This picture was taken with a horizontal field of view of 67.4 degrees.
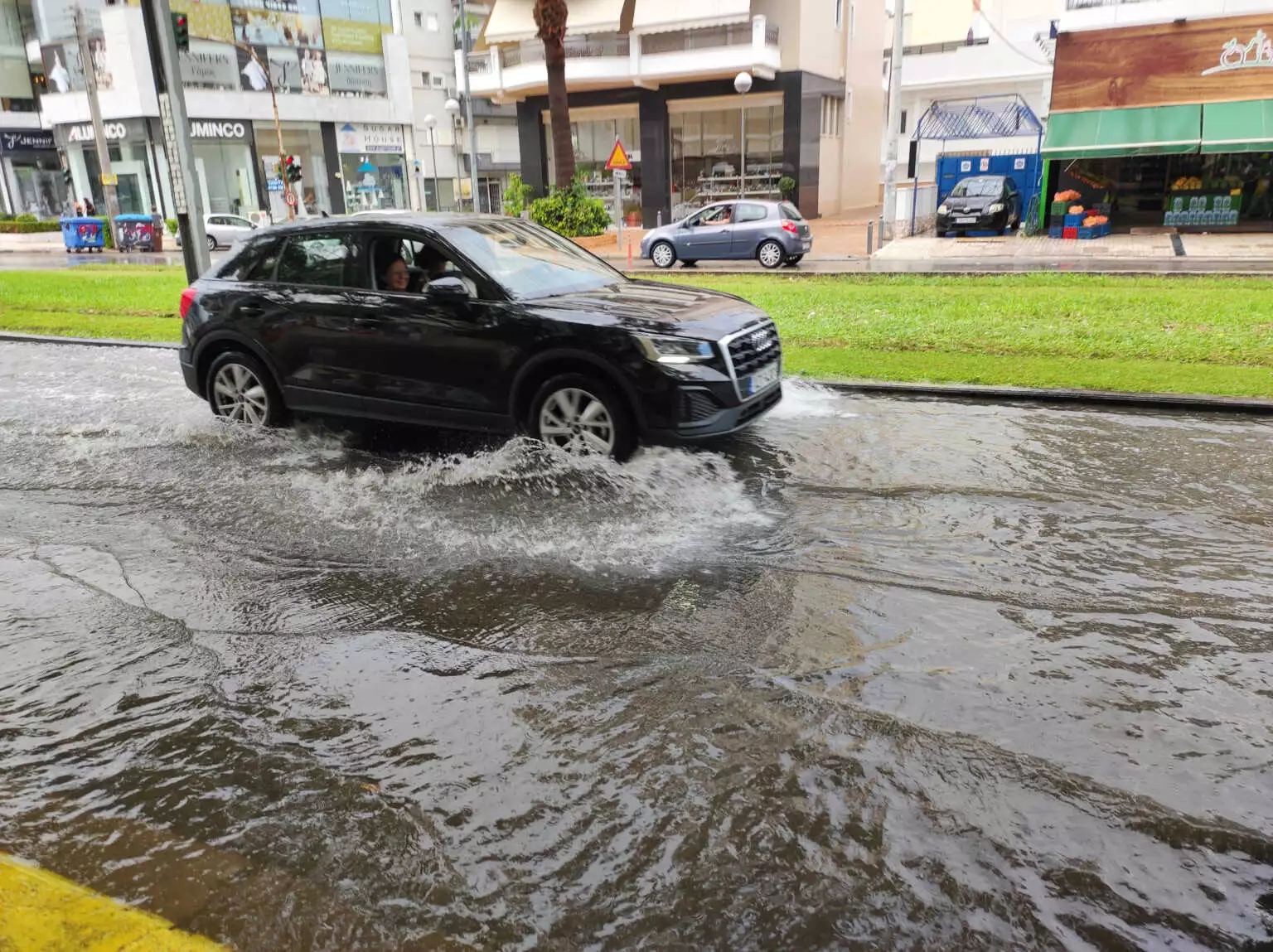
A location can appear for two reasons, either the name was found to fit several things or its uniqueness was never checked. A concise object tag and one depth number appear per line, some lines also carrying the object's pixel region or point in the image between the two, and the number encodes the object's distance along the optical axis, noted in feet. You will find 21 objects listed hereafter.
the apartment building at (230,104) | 138.31
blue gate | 89.25
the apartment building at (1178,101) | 75.77
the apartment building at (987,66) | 120.16
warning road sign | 75.82
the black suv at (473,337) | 19.61
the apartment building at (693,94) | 114.93
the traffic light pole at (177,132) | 39.11
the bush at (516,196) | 110.55
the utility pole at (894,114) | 82.84
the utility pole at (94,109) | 124.36
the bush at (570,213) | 87.35
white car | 109.70
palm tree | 83.66
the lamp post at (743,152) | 121.19
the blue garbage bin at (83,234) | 114.83
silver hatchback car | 70.33
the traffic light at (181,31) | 39.86
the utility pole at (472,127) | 118.83
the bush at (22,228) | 137.08
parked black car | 85.30
